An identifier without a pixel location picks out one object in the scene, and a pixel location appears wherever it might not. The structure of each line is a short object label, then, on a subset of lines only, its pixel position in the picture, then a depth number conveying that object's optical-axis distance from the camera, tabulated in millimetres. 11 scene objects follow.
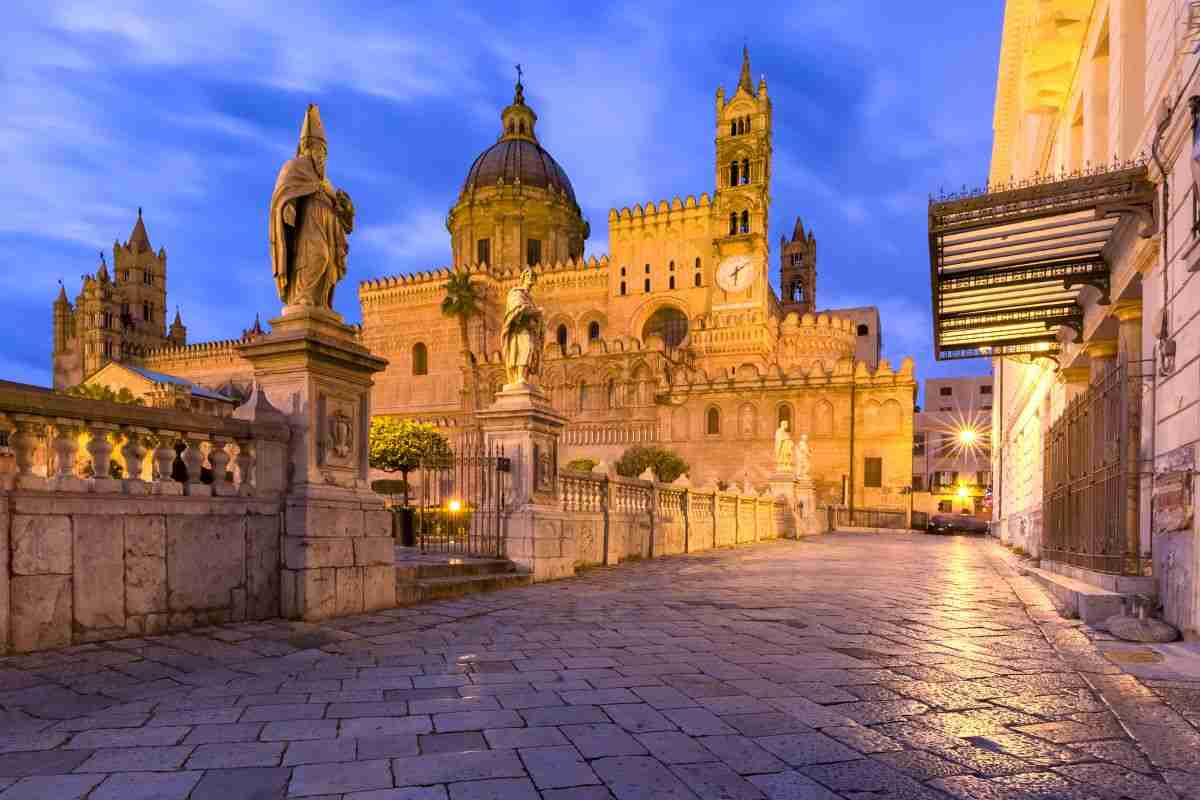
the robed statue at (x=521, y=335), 10148
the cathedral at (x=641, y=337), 40688
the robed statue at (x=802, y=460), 29630
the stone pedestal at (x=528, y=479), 9820
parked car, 32969
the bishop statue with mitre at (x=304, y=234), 6777
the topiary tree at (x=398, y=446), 19969
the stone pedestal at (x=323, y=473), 6375
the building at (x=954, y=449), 54781
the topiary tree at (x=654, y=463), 36156
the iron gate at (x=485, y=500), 10000
